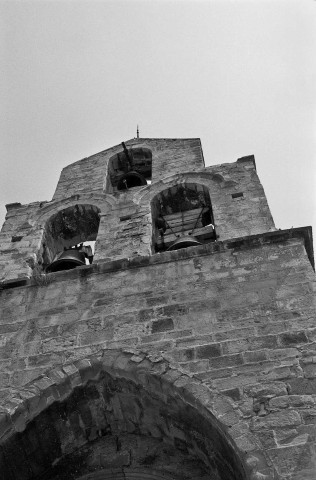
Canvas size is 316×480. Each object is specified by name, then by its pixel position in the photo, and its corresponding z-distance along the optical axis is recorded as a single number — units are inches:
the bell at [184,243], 290.4
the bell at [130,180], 395.2
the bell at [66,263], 301.3
